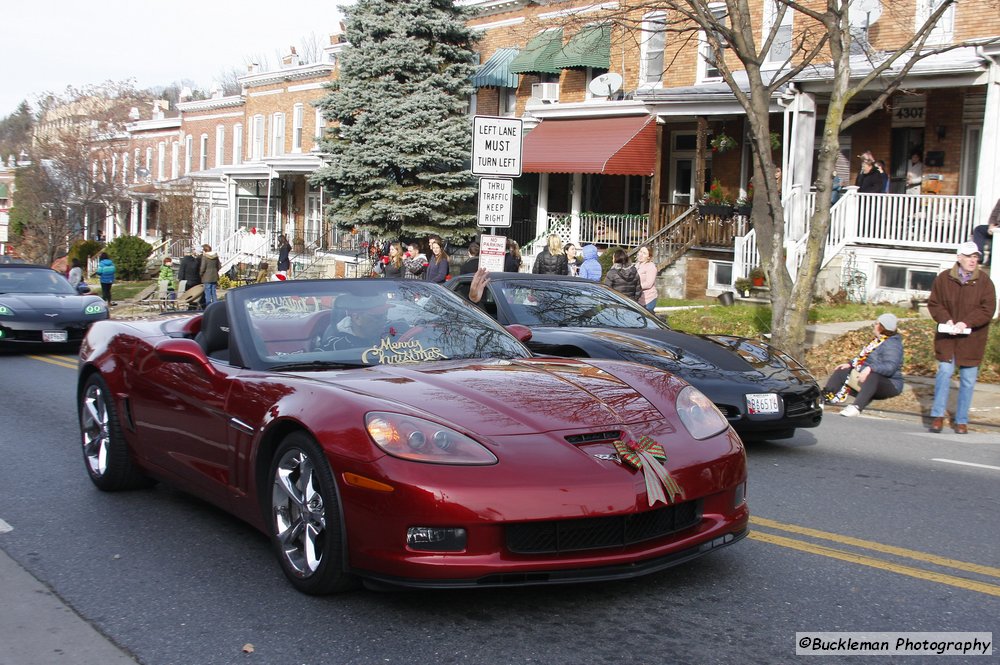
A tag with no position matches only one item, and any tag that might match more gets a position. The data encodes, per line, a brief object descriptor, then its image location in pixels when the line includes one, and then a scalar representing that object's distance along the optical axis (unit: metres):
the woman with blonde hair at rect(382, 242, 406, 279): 20.02
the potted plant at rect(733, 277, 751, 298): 20.89
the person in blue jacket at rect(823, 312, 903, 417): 11.39
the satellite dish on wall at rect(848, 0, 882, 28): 21.83
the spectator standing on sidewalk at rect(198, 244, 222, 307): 24.28
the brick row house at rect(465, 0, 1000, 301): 19.97
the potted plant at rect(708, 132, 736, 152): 24.72
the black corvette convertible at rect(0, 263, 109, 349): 15.67
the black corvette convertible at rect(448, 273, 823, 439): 8.12
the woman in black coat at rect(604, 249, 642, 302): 16.08
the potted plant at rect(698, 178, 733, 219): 24.00
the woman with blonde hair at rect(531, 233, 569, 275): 16.48
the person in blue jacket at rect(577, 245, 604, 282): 17.70
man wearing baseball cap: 9.81
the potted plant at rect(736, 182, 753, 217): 23.39
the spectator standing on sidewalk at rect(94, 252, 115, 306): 28.75
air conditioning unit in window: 31.02
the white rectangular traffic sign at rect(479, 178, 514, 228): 13.62
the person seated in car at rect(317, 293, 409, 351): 5.60
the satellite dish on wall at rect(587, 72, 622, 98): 27.88
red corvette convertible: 4.12
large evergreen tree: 31.00
